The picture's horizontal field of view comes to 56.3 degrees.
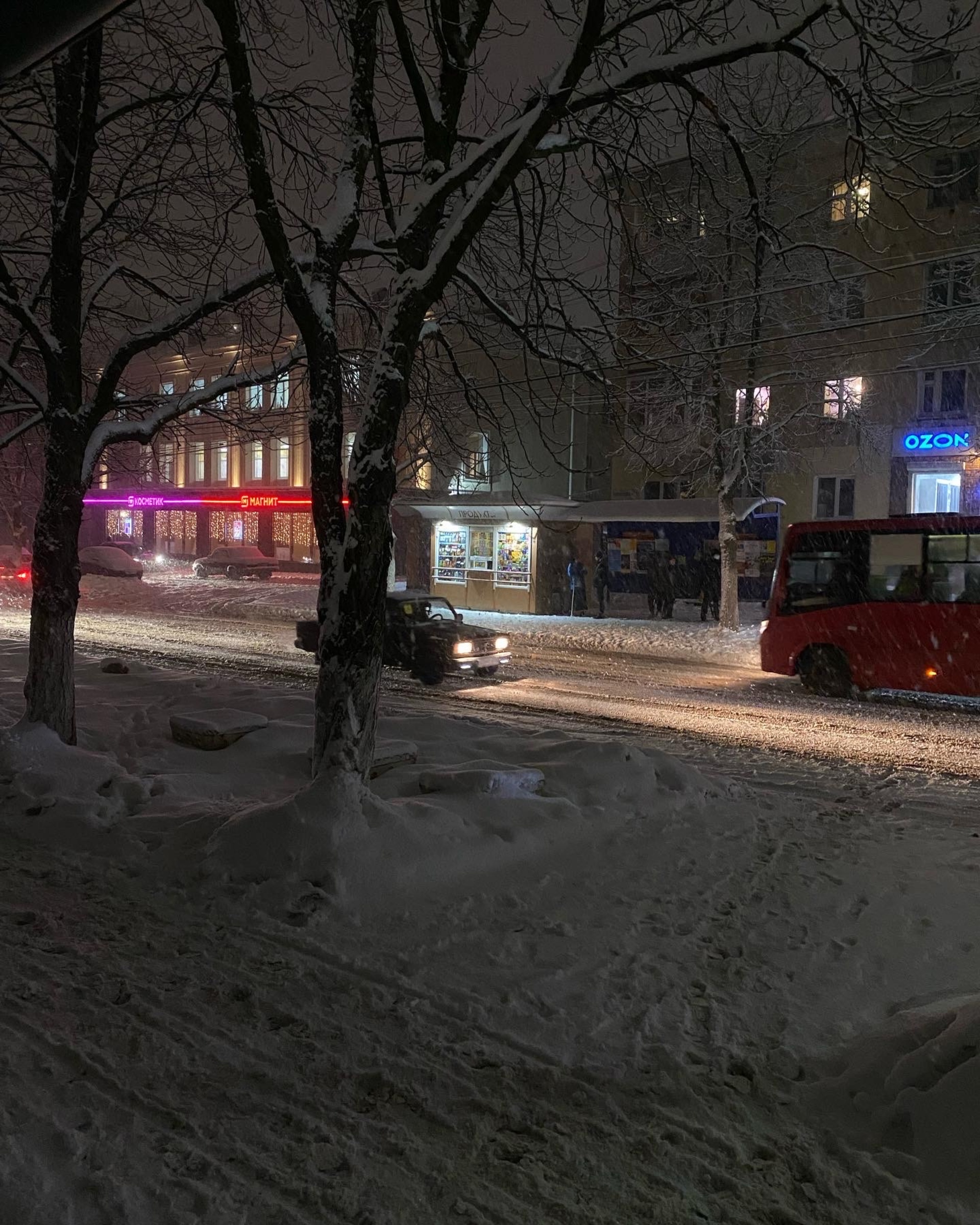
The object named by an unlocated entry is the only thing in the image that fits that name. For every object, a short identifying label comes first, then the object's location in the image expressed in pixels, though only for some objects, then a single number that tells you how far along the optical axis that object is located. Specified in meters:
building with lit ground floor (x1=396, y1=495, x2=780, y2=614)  26.84
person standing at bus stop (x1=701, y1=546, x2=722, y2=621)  26.42
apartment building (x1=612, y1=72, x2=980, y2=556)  21.34
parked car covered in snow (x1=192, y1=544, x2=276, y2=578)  45.03
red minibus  13.67
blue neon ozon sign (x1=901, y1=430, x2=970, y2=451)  23.98
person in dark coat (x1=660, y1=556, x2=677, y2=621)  27.48
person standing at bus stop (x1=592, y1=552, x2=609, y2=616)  28.55
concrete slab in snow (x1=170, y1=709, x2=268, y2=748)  9.04
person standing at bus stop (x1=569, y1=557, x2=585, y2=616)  28.25
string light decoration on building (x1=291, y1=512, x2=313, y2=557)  55.28
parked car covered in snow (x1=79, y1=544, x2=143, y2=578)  39.78
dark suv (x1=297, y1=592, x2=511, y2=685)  15.77
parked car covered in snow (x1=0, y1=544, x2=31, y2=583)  38.00
